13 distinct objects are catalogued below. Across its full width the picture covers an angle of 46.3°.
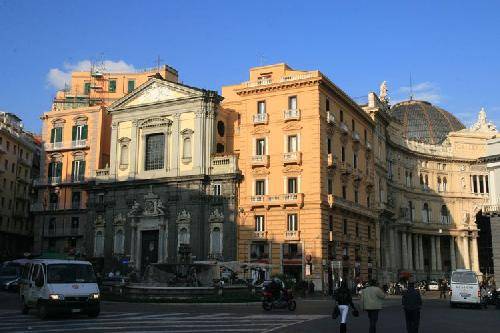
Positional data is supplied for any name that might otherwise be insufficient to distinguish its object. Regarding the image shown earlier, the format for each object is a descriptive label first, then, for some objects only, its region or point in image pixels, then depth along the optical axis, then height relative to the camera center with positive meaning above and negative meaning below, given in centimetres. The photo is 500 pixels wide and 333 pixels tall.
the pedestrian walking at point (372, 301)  1571 -106
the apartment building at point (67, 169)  6500 +1021
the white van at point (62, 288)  2102 -101
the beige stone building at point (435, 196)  7631 +897
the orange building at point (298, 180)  4962 +716
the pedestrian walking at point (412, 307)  1500 -115
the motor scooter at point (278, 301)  2791 -189
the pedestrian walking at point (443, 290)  5151 -244
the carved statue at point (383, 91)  8479 +2460
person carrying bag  1694 -125
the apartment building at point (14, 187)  7348 +948
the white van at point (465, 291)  3475 -170
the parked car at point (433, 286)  7181 -291
